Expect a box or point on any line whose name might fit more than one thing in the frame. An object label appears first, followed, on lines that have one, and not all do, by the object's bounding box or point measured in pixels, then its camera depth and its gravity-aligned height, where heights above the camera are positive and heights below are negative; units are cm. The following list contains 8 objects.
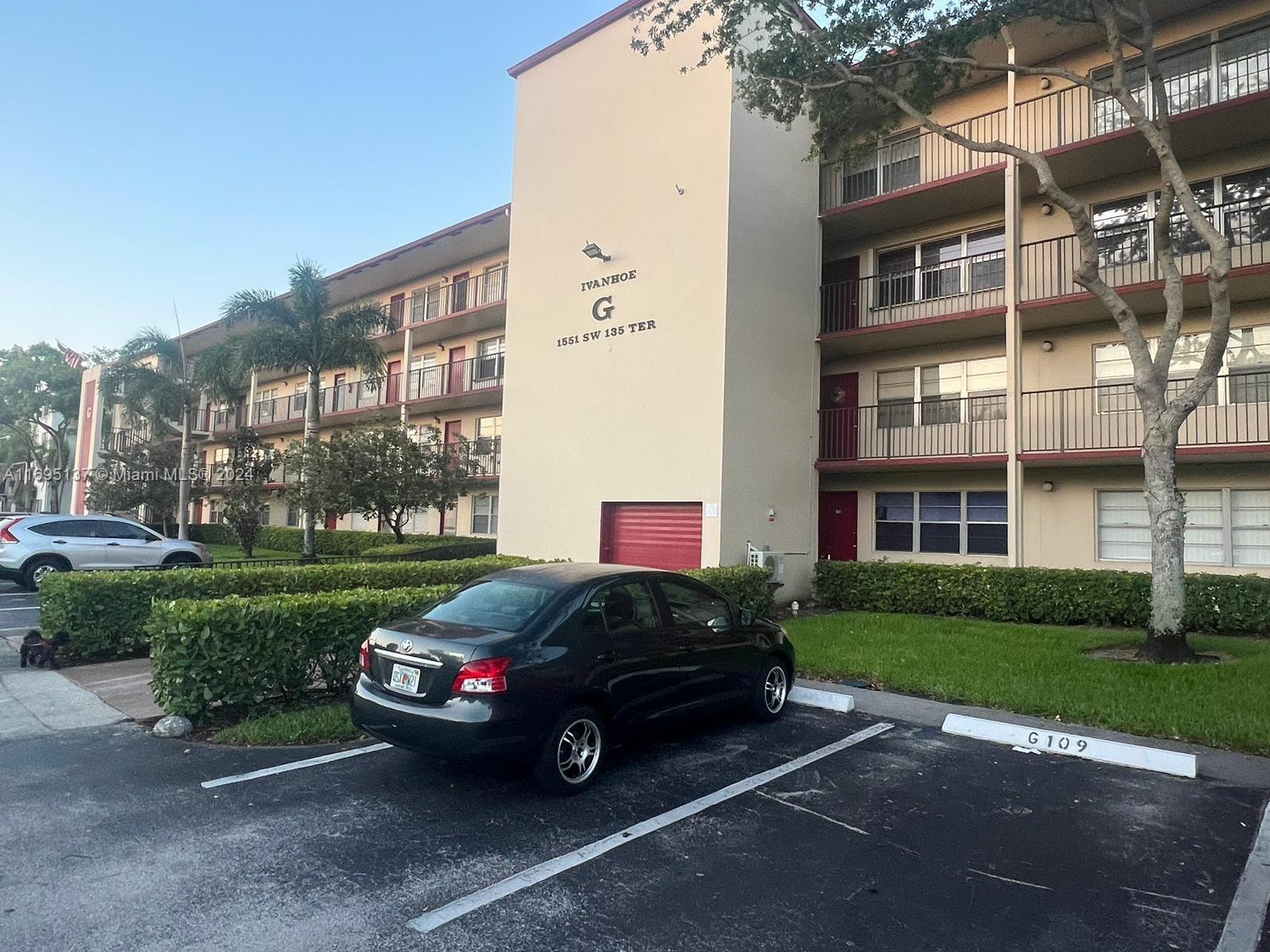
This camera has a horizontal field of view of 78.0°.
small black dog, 916 -168
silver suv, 1672 -79
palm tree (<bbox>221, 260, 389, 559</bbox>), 2258 +534
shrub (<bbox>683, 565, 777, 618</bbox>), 1198 -92
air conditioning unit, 1459 -59
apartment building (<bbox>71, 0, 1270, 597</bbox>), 1383 +409
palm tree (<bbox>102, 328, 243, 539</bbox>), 2853 +471
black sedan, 484 -98
